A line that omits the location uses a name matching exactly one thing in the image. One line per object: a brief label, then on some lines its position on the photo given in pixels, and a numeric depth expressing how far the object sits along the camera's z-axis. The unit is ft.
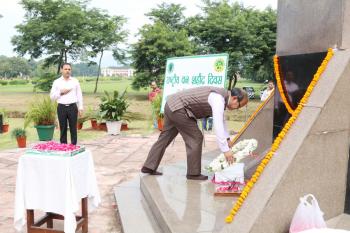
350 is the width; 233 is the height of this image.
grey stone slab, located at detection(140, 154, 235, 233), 11.79
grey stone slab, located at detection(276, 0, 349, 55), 12.96
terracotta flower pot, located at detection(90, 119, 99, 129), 39.23
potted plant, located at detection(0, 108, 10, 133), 37.29
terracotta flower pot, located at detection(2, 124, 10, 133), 37.52
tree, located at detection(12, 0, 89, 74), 112.16
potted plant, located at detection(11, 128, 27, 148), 28.52
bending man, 13.69
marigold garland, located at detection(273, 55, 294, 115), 15.55
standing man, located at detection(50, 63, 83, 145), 23.50
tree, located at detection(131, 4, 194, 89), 93.86
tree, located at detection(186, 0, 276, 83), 92.79
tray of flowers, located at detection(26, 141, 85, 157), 11.58
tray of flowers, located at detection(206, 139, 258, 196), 14.53
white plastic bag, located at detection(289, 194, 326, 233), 9.50
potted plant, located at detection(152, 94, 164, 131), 37.70
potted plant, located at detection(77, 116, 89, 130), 38.92
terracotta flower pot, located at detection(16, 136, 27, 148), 28.50
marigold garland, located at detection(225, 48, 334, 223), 10.14
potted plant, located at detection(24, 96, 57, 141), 31.83
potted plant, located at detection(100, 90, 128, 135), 36.09
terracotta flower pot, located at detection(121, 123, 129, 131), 39.63
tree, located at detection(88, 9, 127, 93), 119.44
